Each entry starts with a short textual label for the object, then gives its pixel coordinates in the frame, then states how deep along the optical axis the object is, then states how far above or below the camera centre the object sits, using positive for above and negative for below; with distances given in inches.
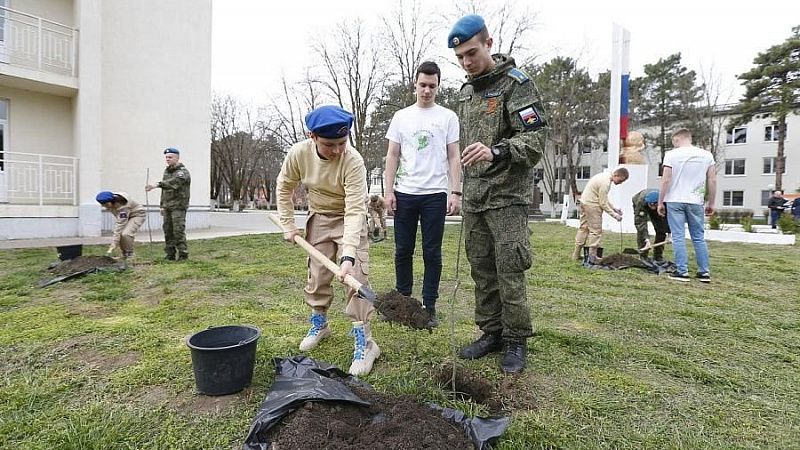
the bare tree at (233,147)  1716.3 +222.6
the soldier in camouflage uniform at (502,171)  94.4 +9.0
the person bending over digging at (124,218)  264.5 -10.5
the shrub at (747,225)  489.9 -10.4
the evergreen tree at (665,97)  1319.9 +361.8
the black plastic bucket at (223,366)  86.5 -32.6
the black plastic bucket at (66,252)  249.6 -29.9
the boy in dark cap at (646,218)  272.8 -2.7
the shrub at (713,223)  497.0 -8.9
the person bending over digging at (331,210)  99.3 -1.2
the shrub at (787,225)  507.2 -9.2
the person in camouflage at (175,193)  260.4 +5.4
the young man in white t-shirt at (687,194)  210.1 +10.2
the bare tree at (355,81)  1128.8 +326.1
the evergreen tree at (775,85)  1031.6 +323.4
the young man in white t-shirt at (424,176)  129.0 +9.7
